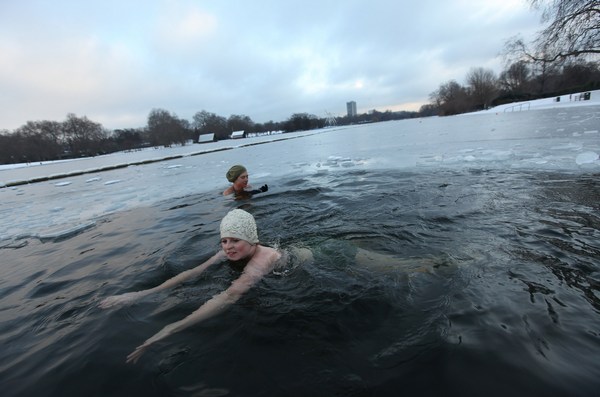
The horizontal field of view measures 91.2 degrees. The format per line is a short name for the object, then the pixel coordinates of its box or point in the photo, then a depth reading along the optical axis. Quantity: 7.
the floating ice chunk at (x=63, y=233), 5.91
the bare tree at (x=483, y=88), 70.94
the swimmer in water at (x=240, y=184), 7.41
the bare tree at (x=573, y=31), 12.17
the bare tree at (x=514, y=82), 63.38
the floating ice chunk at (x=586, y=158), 6.56
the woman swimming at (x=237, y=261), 2.74
